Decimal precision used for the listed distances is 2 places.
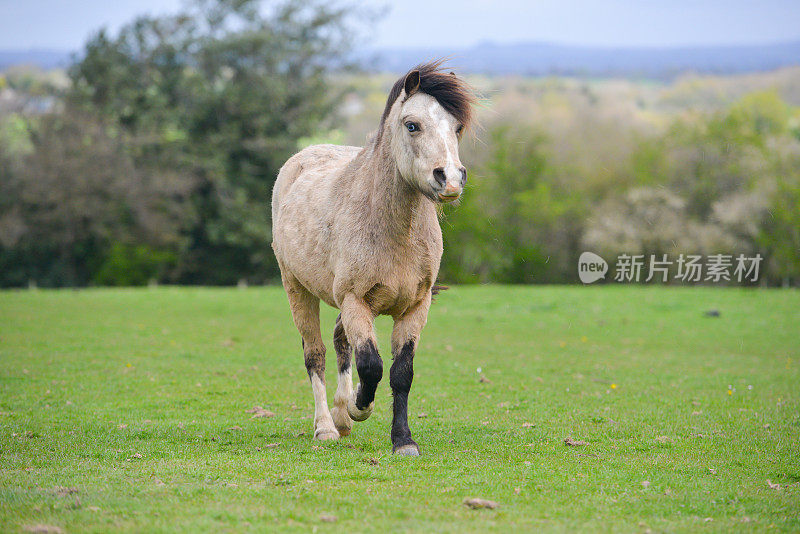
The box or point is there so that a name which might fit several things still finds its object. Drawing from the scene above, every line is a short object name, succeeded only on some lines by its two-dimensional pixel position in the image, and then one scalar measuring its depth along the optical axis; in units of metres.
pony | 13.16
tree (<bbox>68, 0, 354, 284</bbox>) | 79.75
